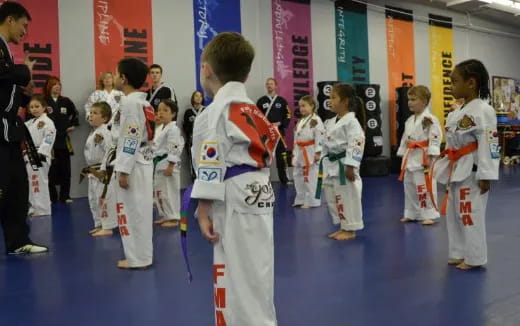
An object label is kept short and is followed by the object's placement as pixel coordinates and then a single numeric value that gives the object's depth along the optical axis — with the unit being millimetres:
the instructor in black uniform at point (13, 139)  3732
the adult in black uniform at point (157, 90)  7652
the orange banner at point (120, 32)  7832
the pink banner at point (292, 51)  9758
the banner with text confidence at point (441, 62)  12648
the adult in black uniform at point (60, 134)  7008
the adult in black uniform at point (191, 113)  8414
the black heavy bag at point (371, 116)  10414
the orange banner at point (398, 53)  11703
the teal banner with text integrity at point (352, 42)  10805
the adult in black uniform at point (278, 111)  8812
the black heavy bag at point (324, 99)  9634
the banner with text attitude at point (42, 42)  7203
